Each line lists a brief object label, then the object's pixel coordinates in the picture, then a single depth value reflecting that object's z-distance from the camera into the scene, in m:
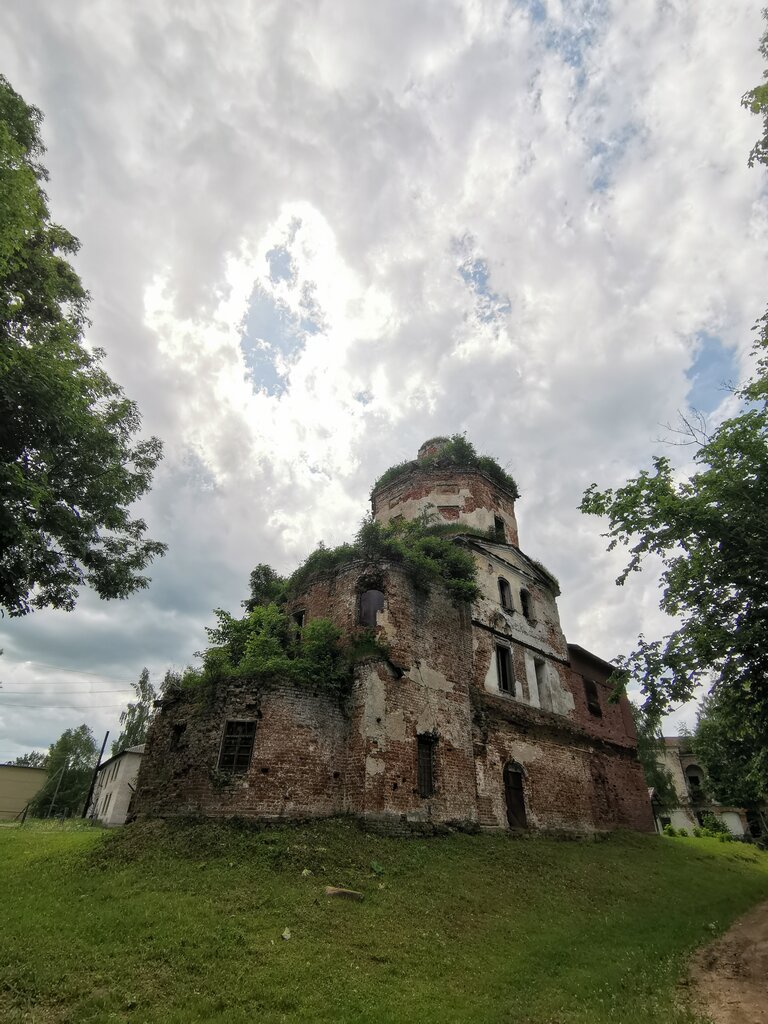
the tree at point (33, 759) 77.25
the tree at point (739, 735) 13.13
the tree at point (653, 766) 35.97
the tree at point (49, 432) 8.45
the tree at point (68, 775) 49.94
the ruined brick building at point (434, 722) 13.86
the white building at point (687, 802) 35.34
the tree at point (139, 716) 44.12
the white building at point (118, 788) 30.27
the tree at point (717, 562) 11.70
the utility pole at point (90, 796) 37.83
